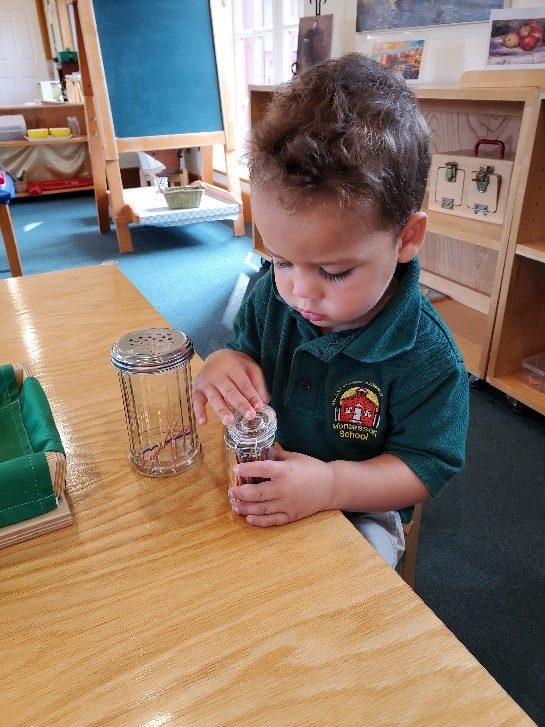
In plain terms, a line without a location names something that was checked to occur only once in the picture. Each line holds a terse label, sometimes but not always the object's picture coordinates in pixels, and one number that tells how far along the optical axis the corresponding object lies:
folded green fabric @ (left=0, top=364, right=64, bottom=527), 0.49
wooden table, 0.36
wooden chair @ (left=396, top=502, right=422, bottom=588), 0.90
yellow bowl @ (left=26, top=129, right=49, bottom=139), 4.64
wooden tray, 0.49
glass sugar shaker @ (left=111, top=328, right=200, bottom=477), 0.53
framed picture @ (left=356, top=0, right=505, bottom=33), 1.91
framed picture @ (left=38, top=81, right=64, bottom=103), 5.95
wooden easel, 3.06
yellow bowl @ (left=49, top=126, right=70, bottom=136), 4.74
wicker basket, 3.25
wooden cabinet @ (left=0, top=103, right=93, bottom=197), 4.68
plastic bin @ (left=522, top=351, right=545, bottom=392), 1.75
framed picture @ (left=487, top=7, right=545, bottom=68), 1.59
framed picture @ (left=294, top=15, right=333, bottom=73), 2.62
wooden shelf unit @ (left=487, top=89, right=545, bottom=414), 1.55
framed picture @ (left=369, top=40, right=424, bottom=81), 2.17
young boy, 0.49
